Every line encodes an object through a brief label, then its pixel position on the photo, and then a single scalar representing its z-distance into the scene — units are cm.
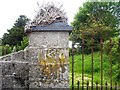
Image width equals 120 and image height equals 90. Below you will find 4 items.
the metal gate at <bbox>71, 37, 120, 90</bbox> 366
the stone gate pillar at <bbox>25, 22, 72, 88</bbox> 351
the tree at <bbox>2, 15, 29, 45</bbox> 1504
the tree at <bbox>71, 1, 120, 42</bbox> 1701
